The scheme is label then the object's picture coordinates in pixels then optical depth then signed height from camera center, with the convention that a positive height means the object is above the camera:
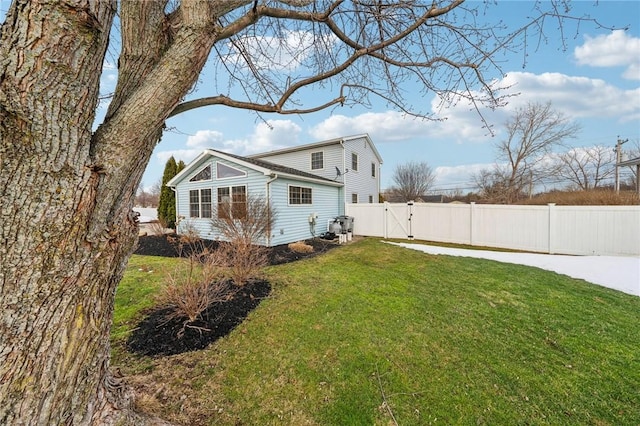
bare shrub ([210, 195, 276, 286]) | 4.77 -0.63
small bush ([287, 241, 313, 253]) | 8.90 -1.45
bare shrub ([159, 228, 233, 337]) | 3.37 -1.20
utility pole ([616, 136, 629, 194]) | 17.73 +3.71
